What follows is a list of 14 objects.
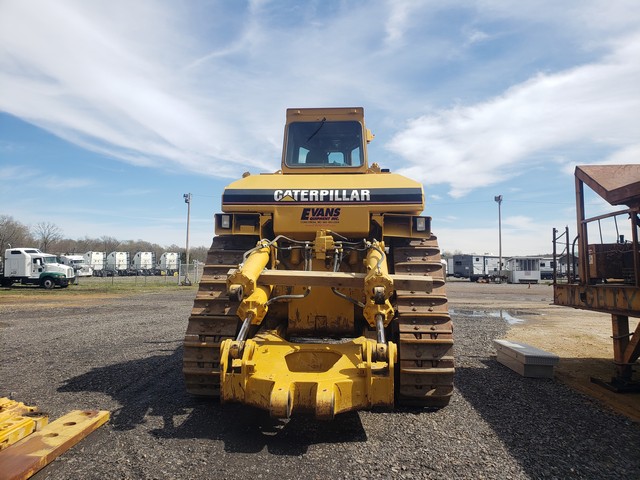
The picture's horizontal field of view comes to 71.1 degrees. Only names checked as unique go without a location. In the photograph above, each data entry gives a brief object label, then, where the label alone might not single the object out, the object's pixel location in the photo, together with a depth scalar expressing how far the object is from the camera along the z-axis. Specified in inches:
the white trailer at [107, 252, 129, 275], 2326.5
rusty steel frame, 232.8
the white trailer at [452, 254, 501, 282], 2134.6
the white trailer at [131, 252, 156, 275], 2381.9
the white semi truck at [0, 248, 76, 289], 1222.9
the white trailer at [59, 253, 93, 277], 1758.6
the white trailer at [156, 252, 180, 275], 2451.8
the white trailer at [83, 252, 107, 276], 2280.6
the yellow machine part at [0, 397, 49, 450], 146.9
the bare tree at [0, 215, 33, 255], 2063.2
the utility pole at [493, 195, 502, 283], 2004.2
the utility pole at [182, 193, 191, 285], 1352.1
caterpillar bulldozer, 159.3
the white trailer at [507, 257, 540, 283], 1950.1
